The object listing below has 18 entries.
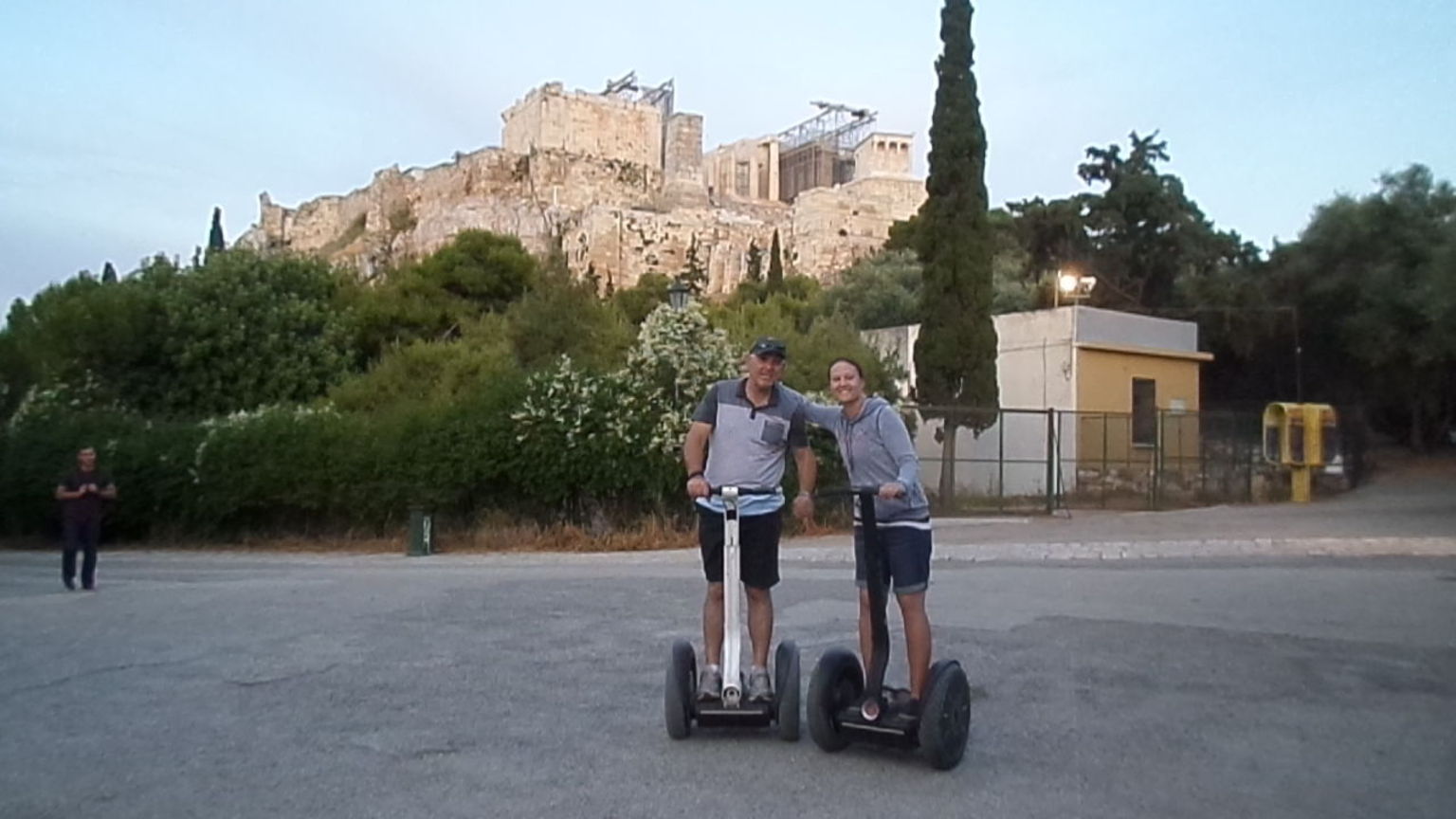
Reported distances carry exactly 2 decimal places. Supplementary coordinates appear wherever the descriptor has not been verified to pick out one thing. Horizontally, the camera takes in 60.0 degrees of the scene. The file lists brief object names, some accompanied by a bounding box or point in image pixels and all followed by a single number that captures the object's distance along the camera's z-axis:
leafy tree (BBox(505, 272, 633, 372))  26.47
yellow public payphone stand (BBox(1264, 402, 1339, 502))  23.23
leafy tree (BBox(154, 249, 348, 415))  26.75
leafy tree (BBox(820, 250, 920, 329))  37.62
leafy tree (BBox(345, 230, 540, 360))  33.69
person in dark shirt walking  13.16
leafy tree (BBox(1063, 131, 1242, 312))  41.28
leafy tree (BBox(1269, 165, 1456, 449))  27.98
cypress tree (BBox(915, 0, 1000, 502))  23.14
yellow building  23.08
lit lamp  28.25
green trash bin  18.05
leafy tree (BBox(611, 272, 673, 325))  49.84
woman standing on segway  5.34
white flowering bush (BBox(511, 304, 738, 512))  17.67
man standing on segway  5.70
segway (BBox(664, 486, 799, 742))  5.52
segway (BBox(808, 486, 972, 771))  5.08
